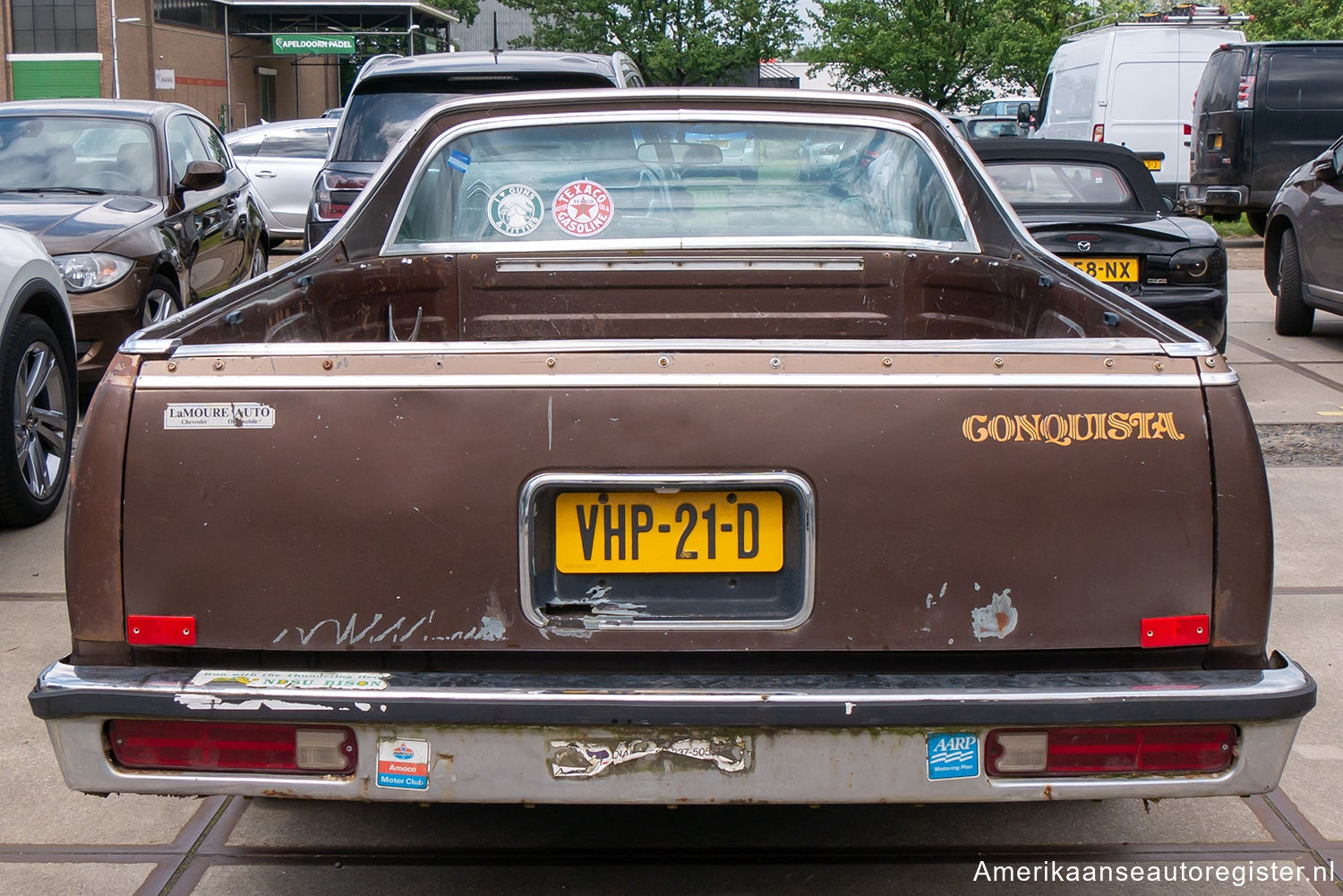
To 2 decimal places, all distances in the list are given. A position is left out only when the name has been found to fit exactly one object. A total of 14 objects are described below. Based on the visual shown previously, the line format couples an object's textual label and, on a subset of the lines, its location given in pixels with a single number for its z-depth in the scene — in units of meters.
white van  17.36
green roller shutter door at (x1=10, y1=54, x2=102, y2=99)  44.69
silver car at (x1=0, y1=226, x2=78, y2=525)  5.12
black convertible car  7.29
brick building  44.59
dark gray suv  8.25
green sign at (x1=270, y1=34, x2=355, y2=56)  51.53
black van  15.11
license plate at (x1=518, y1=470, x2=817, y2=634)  2.27
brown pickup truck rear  2.25
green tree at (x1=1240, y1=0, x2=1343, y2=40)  34.59
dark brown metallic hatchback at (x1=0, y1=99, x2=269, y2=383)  6.84
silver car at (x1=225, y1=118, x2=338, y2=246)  14.46
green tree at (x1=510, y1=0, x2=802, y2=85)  38.19
